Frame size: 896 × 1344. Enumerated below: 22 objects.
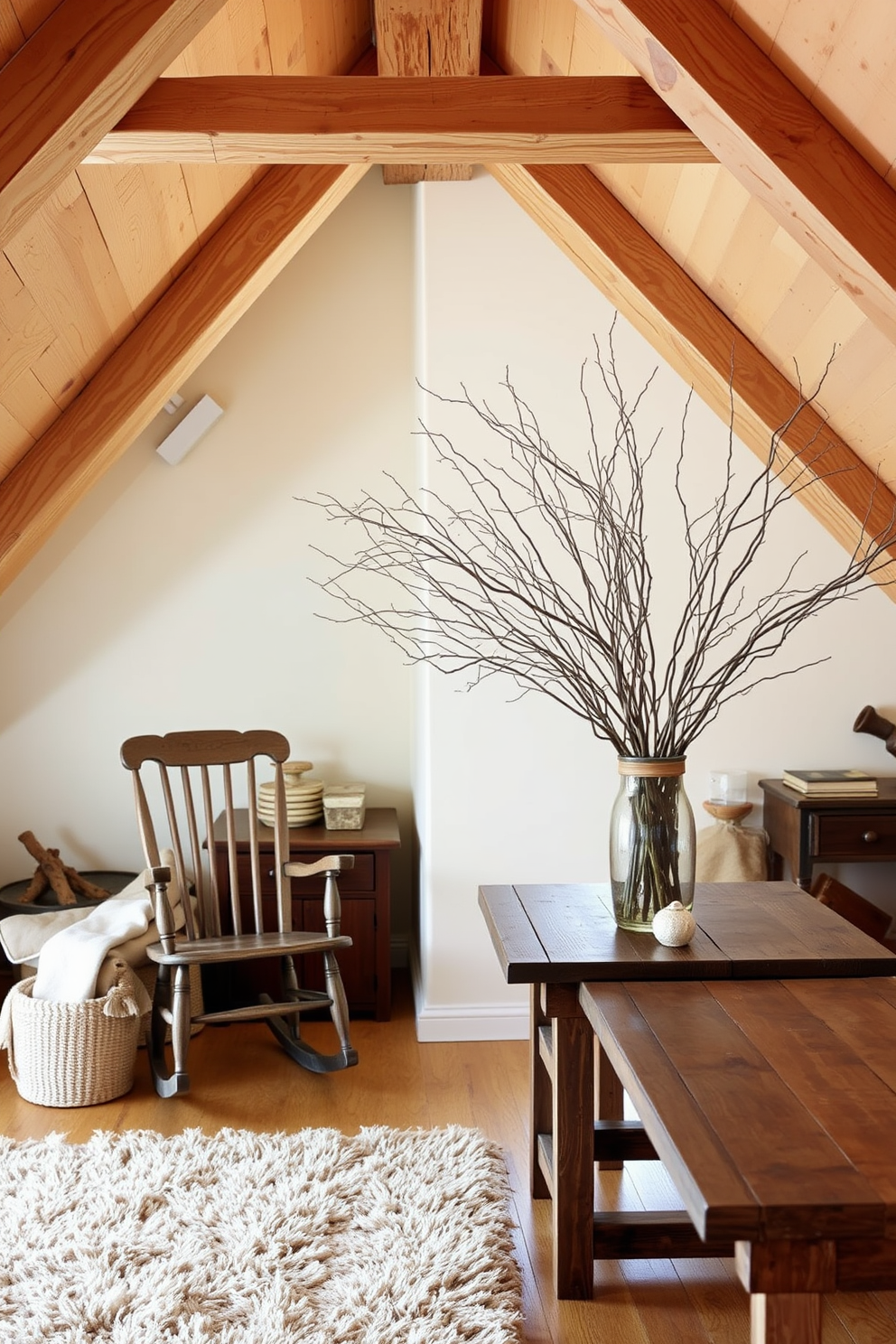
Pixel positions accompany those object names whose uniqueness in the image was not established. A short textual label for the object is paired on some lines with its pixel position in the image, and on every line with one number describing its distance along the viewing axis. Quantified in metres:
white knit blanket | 3.24
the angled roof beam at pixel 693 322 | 3.10
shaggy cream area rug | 2.18
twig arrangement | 3.47
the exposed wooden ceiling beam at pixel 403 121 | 2.28
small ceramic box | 3.84
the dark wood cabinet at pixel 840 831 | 3.34
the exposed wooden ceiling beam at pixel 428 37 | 2.89
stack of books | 3.39
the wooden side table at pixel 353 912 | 3.71
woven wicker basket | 3.17
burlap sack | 3.54
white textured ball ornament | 2.21
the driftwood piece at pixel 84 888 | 3.87
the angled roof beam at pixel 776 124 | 2.05
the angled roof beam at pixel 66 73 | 1.91
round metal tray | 3.71
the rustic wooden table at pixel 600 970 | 2.14
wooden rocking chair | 3.20
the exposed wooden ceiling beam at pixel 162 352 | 3.10
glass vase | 2.27
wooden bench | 1.36
